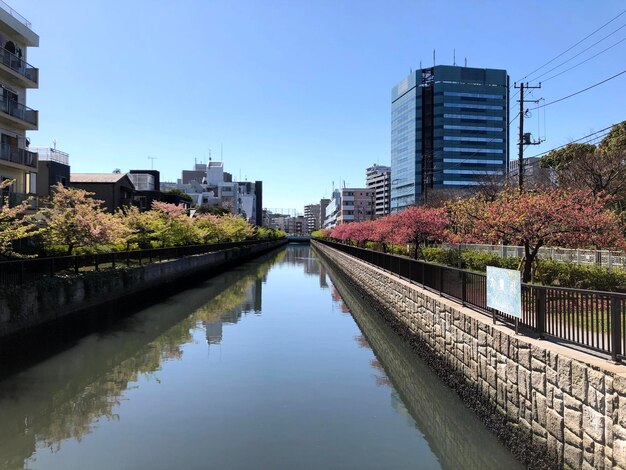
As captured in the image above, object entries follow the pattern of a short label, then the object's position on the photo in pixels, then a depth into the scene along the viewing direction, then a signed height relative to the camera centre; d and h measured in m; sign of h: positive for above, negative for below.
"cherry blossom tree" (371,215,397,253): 28.50 +0.46
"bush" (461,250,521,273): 19.05 -1.04
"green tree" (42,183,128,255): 19.12 +0.50
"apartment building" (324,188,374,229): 136.25 +10.18
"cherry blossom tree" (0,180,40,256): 13.65 +0.11
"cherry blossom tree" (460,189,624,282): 12.25 +0.43
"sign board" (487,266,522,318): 7.05 -0.86
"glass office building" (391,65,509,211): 122.50 +30.78
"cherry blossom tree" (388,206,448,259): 24.95 +0.60
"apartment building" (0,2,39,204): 27.25 +7.96
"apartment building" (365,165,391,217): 153.38 +19.64
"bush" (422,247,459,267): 25.11 -1.08
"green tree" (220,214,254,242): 54.34 +0.90
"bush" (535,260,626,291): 13.84 -1.22
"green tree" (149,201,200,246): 32.81 +0.77
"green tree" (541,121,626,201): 26.45 +4.24
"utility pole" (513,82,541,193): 26.67 +6.24
